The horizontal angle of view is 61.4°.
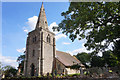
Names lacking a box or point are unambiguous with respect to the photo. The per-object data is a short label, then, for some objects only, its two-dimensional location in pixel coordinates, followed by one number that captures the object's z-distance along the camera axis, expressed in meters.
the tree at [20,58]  46.29
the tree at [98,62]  32.03
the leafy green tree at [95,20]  8.46
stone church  27.56
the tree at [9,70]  34.39
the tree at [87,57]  11.11
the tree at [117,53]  14.10
